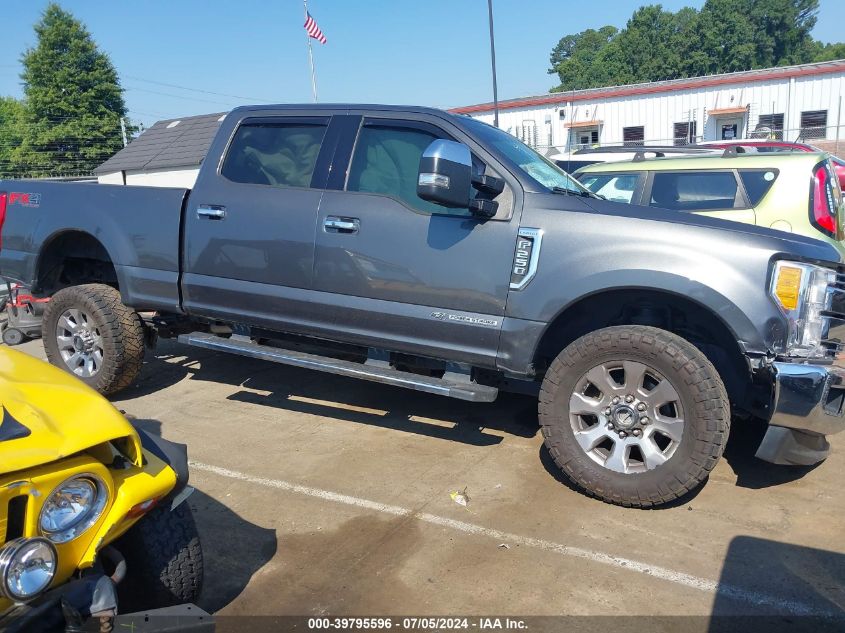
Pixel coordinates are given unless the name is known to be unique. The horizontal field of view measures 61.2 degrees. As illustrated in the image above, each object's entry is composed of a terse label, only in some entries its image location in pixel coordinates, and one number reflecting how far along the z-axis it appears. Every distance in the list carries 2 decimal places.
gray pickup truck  3.57
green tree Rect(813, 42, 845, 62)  81.69
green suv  6.21
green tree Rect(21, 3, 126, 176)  50.81
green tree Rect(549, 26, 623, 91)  75.81
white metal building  28.69
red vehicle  12.27
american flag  24.48
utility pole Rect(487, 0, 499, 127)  15.04
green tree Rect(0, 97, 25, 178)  42.32
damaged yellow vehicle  1.92
